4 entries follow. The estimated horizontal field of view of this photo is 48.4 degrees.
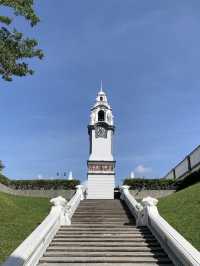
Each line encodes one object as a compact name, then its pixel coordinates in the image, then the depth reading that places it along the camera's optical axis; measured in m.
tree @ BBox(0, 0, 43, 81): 6.95
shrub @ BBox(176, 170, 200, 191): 15.17
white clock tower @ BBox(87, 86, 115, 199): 17.72
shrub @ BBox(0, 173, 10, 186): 16.37
